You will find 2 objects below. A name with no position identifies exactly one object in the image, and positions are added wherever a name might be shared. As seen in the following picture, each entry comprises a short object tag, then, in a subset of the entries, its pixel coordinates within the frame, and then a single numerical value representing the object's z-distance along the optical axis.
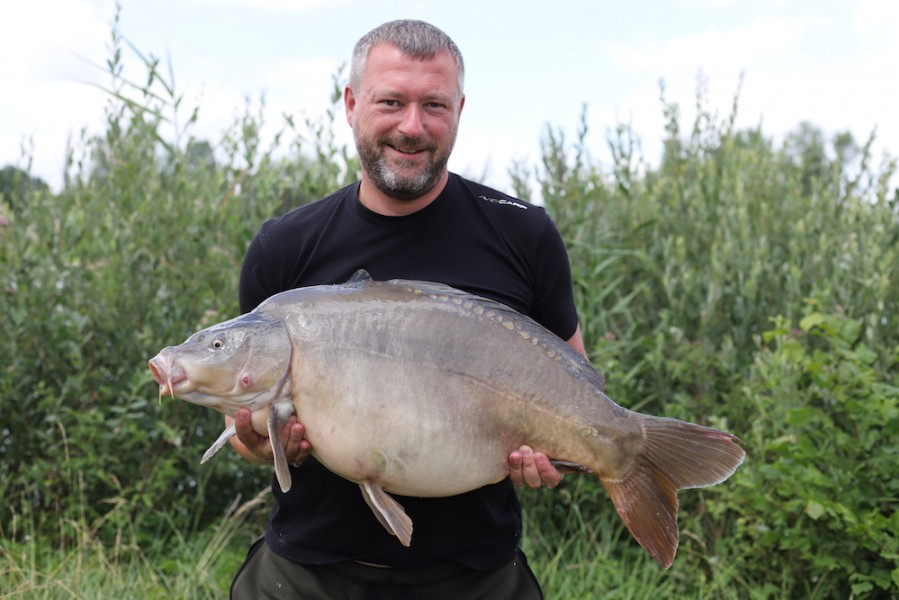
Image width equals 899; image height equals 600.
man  2.51
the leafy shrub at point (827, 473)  3.67
